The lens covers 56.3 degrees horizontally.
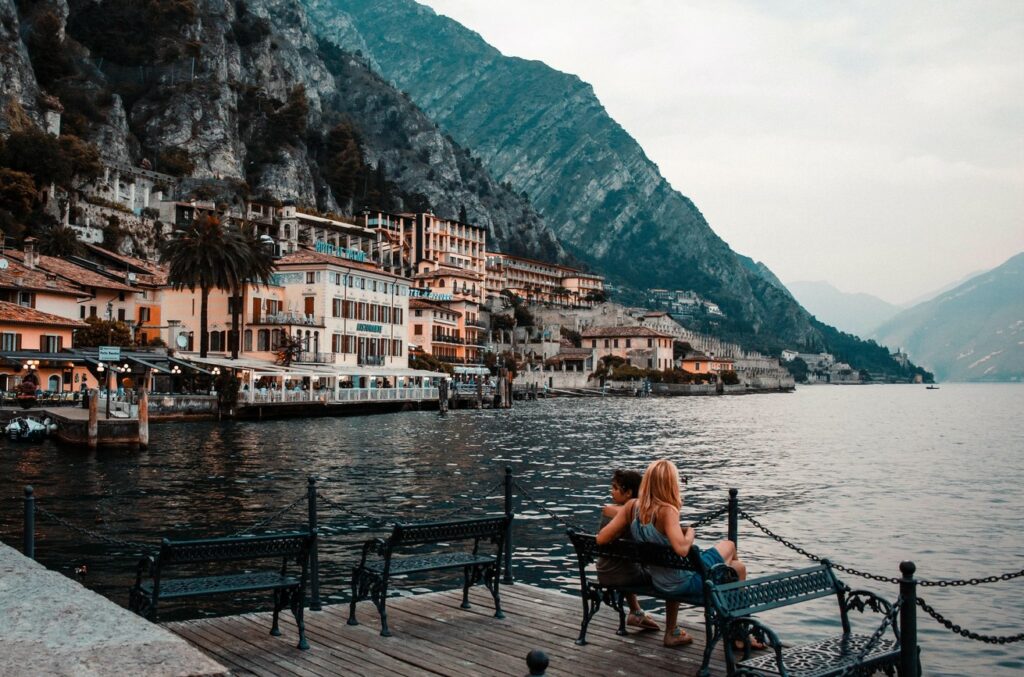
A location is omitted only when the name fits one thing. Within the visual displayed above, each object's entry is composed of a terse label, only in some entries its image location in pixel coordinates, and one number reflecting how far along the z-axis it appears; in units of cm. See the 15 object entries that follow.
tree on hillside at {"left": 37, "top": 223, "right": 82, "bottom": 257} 7881
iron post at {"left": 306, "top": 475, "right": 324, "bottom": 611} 1040
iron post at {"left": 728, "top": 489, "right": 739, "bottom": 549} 1134
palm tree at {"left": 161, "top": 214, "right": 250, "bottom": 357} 6619
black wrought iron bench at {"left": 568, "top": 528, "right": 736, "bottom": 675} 851
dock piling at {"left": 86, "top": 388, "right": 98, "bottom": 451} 4003
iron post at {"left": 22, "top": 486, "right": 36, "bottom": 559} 1084
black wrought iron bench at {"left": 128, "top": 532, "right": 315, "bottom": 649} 872
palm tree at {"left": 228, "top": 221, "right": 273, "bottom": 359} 6875
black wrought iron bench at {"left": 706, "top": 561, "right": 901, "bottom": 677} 728
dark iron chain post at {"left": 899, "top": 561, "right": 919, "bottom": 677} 703
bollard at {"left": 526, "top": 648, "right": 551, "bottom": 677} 480
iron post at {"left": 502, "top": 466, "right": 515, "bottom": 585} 1172
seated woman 871
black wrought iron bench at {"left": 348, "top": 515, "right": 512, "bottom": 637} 971
